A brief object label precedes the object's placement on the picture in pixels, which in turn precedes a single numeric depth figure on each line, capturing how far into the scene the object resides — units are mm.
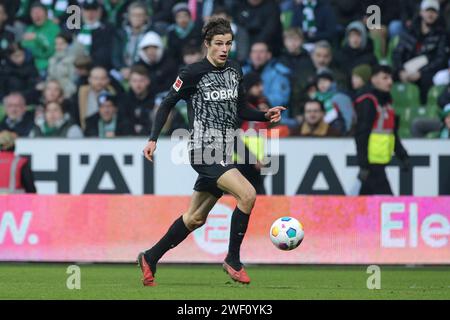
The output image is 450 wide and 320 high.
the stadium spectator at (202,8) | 20145
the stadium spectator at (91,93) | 18531
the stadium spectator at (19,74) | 20000
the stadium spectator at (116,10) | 20750
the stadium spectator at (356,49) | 18859
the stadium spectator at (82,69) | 19094
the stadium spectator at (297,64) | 18609
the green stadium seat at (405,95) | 18578
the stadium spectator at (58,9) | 20891
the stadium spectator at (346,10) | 20078
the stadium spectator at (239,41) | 19312
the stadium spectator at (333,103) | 17812
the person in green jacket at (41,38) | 20516
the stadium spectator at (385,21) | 19469
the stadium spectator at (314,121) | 17078
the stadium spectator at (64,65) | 19562
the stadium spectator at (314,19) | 19609
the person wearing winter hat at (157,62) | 19078
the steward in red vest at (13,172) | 16219
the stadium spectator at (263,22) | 19406
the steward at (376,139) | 16297
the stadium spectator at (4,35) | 20638
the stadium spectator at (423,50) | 18891
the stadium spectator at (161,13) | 20031
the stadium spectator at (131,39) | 19938
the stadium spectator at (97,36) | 19891
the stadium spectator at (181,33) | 19531
